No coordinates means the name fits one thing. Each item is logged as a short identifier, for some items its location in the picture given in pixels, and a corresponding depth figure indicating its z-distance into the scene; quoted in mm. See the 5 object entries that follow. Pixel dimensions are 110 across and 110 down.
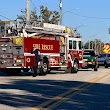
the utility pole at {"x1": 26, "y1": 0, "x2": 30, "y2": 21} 32056
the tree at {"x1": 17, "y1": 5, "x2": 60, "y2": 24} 68062
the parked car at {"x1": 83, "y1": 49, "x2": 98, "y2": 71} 32250
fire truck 23594
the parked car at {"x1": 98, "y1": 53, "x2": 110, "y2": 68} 42147
